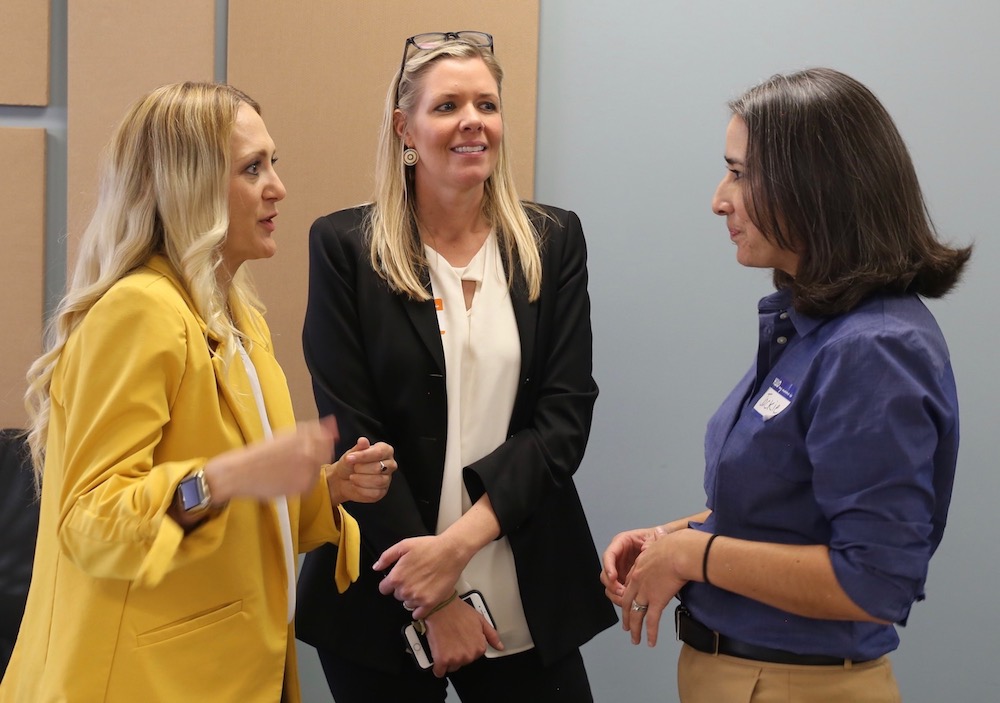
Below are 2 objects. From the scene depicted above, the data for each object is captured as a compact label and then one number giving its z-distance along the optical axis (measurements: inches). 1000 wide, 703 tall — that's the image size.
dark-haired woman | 54.0
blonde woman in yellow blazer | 55.8
